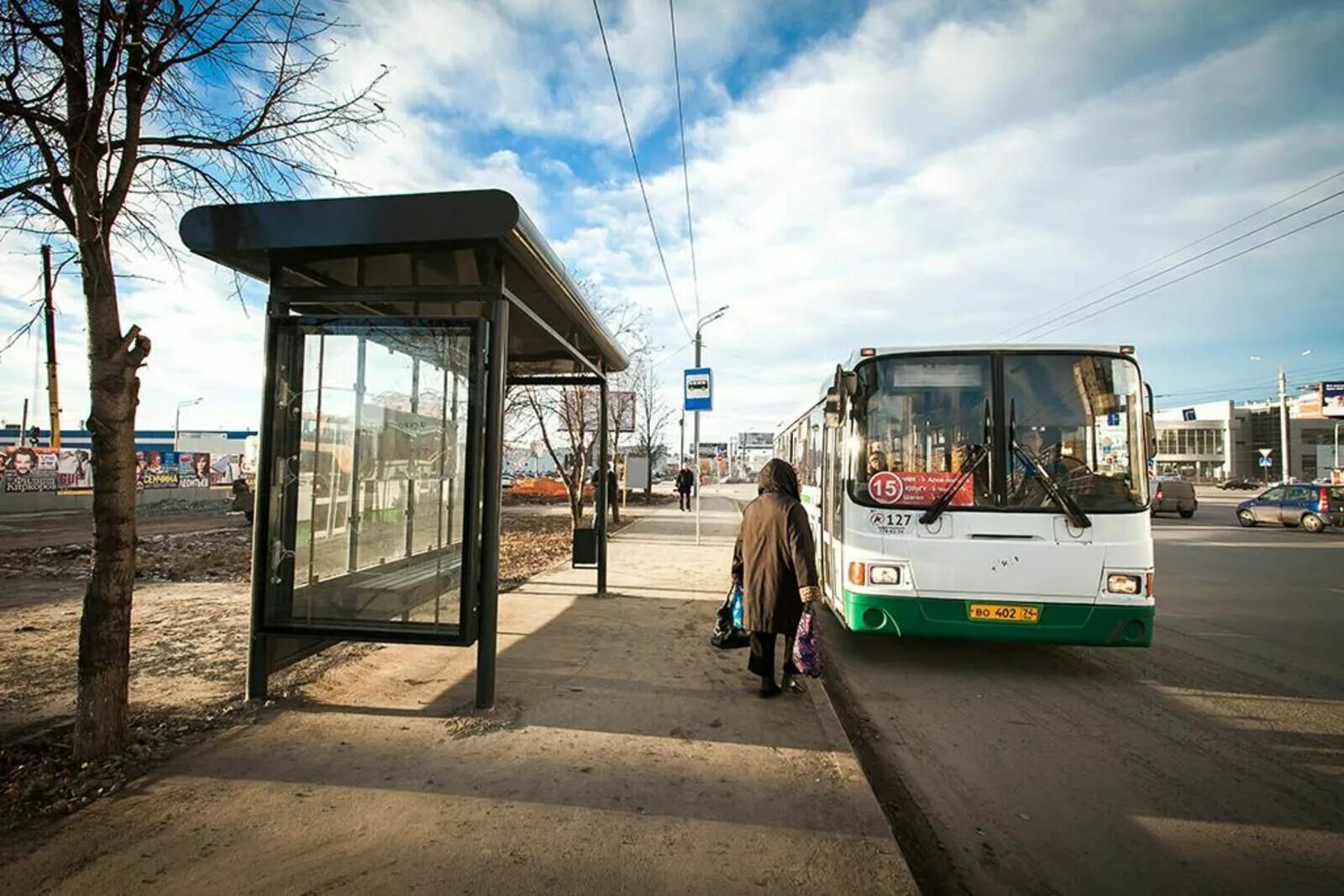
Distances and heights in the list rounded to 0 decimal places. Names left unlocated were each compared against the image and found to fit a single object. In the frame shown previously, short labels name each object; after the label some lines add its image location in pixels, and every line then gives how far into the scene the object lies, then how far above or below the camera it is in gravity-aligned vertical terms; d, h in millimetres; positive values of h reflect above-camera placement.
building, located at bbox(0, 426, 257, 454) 63062 +2573
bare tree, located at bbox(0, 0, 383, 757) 3279 +1244
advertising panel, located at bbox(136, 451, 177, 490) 33372 -429
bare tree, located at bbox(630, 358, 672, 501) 27452 +1608
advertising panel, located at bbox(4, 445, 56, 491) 24188 -187
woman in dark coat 4707 -769
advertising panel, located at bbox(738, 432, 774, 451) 86438 +3743
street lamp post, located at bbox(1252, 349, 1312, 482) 40500 +3704
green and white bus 5262 -208
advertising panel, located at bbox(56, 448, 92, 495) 27656 -334
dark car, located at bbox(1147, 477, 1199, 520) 26250 -973
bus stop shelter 4066 +340
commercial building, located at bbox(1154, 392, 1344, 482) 74000 +3790
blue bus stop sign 13664 +1589
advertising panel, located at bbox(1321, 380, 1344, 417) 35250 +3807
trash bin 8609 -1026
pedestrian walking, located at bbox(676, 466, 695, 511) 25719 -646
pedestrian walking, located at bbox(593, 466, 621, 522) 18922 -828
